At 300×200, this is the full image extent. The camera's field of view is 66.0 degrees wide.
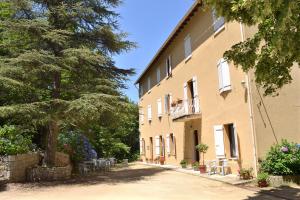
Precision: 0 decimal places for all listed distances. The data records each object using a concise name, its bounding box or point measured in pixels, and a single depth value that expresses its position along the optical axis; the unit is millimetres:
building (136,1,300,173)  9015
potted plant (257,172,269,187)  7910
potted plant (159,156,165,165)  16813
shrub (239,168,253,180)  8728
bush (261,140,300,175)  8071
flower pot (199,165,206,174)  11121
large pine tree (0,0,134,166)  9744
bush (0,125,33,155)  9462
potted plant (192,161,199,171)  11948
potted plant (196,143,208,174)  11141
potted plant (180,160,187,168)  13437
